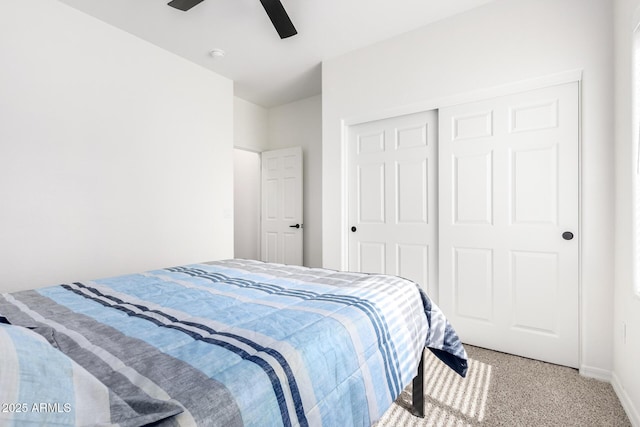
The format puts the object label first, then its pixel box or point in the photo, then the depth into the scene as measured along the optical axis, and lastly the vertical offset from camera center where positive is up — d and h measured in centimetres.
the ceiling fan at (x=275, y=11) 204 +140
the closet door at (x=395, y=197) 276 +14
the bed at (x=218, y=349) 53 -36
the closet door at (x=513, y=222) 213 -9
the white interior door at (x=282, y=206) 434 +8
